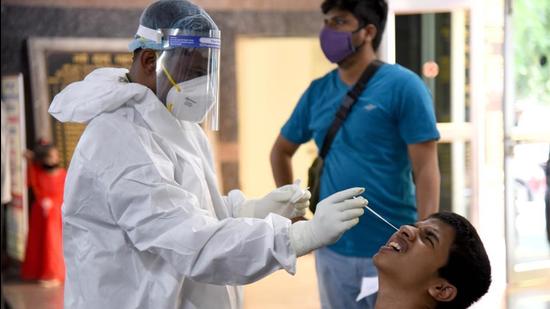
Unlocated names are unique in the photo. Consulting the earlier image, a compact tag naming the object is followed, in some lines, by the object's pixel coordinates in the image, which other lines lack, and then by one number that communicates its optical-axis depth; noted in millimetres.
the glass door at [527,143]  5320
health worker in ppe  1691
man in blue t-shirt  2475
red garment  5328
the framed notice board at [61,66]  5090
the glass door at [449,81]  6051
